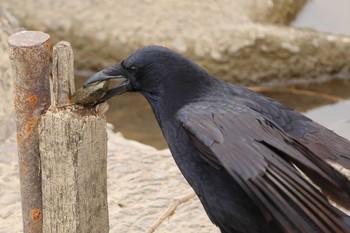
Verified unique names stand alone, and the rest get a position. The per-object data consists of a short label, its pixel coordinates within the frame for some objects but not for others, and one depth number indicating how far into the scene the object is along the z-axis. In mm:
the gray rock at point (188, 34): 14031
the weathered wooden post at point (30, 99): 6895
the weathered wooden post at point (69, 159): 6914
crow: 6551
